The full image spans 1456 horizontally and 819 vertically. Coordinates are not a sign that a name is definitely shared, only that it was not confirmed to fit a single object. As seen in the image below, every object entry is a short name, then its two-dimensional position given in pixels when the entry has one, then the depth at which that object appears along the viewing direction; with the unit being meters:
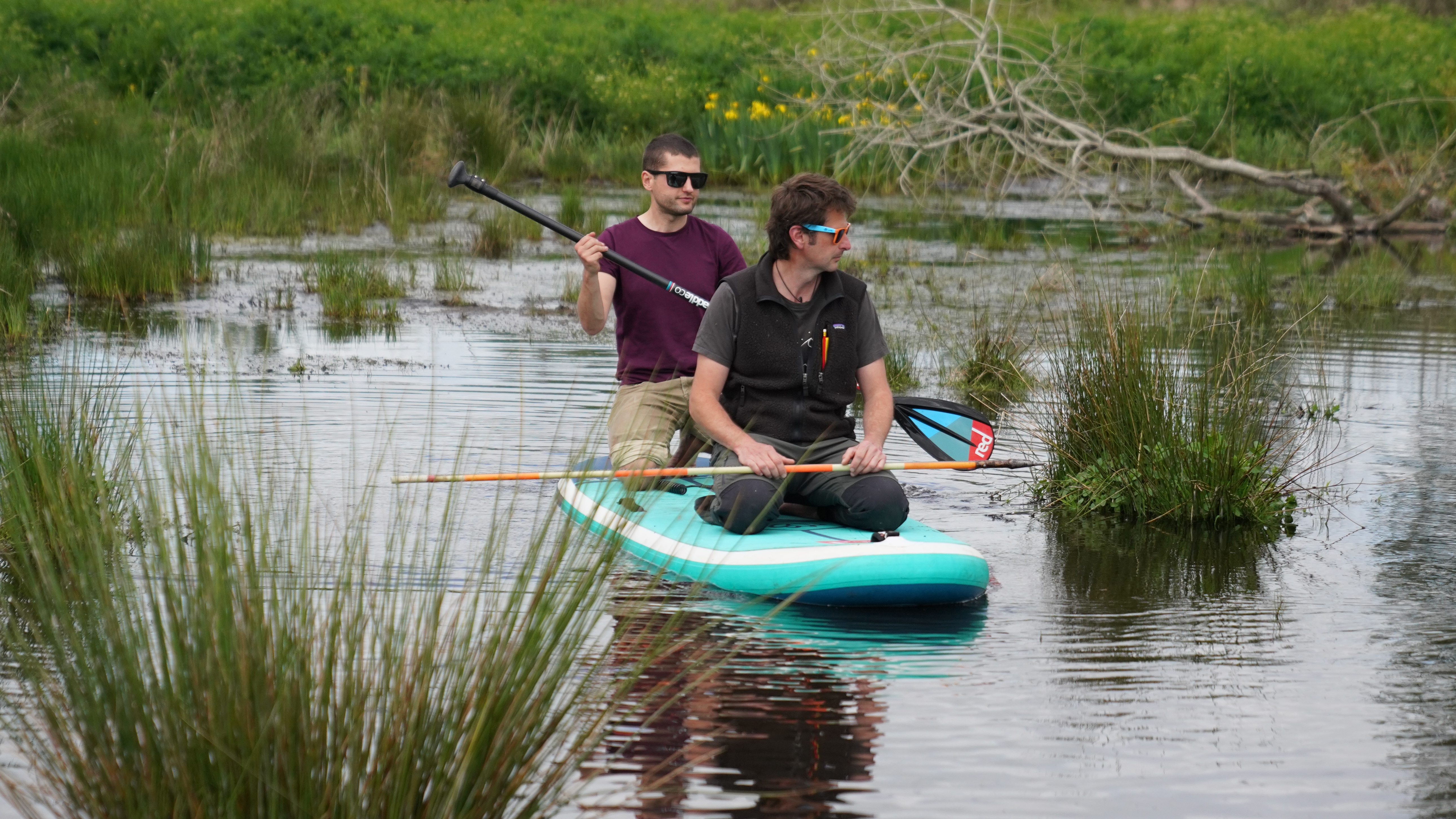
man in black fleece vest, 11.31
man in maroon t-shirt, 13.45
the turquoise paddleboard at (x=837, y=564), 10.91
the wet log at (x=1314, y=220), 34.91
